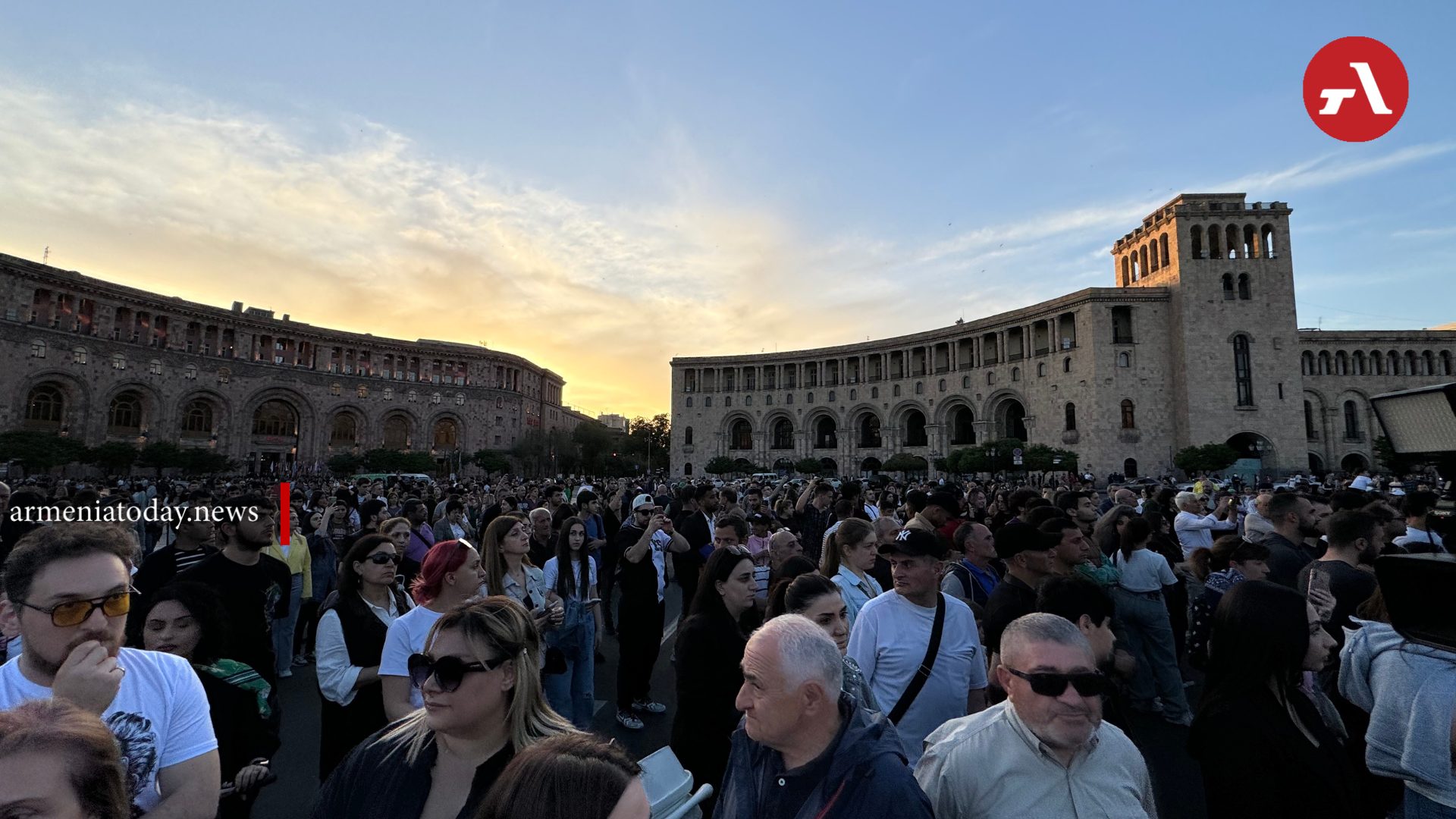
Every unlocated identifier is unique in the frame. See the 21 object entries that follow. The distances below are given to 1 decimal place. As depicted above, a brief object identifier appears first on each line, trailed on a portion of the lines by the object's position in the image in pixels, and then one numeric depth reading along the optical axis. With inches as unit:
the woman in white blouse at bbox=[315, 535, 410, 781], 133.3
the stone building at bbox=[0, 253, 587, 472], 1620.3
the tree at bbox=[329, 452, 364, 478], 2026.3
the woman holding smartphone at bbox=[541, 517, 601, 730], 193.3
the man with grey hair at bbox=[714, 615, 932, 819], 73.3
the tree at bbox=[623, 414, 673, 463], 2915.8
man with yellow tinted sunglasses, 75.9
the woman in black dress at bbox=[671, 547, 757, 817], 136.1
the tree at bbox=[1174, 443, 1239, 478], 1411.2
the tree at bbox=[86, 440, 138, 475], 1486.2
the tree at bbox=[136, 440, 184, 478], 1571.1
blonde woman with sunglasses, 73.1
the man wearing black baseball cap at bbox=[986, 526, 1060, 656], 145.3
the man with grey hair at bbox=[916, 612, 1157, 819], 76.8
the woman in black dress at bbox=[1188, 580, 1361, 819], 92.2
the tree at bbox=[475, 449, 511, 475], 2336.4
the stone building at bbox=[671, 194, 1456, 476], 1612.9
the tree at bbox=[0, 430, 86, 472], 1235.9
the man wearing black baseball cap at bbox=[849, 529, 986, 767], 121.3
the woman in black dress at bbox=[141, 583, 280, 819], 104.0
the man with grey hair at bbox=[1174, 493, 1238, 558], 308.7
